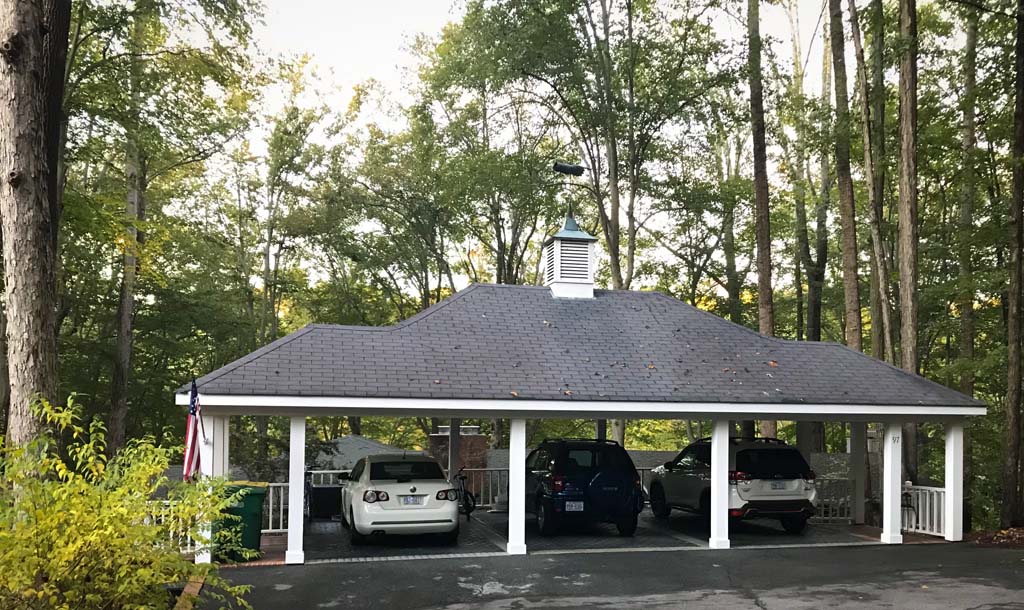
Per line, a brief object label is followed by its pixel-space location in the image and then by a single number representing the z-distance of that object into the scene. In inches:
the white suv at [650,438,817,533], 532.4
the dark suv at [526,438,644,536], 532.7
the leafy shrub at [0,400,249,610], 211.9
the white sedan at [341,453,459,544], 483.5
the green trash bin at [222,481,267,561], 443.5
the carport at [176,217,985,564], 451.8
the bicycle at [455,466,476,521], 617.0
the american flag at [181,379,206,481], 402.9
